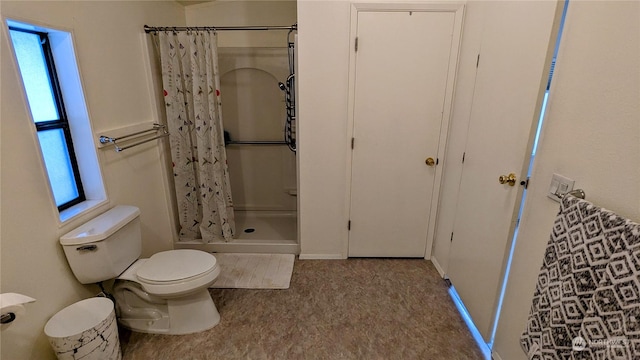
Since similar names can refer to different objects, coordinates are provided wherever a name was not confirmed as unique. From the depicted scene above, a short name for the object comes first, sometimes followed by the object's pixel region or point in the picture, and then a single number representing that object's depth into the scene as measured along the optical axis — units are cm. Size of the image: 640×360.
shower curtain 242
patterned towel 85
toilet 165
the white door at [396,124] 219
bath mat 239
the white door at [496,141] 140
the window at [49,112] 152
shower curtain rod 228
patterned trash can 140
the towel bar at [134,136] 185
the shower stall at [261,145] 303
